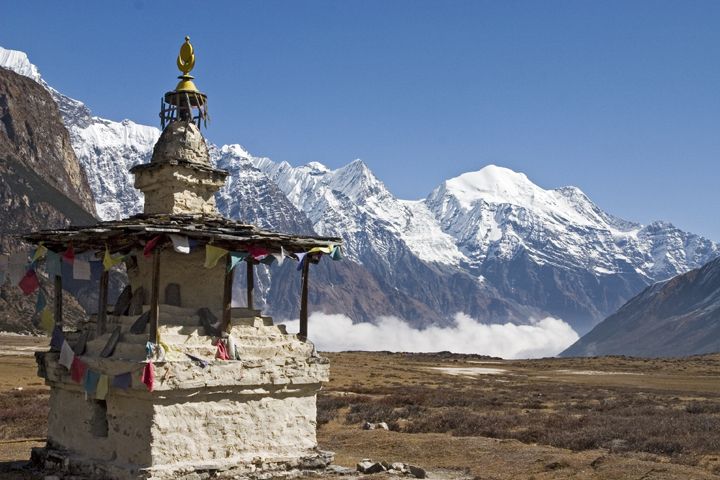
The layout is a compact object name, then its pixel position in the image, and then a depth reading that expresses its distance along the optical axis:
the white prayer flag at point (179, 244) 17.64
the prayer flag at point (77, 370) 18.86
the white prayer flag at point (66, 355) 19.18
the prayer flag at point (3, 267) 22.12
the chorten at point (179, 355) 17.73
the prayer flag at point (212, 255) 18.27
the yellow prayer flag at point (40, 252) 20.56
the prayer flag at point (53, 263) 20.66
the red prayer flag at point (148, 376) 17.16
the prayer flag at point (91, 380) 18.34
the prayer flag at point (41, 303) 22.03
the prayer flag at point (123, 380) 17.52
